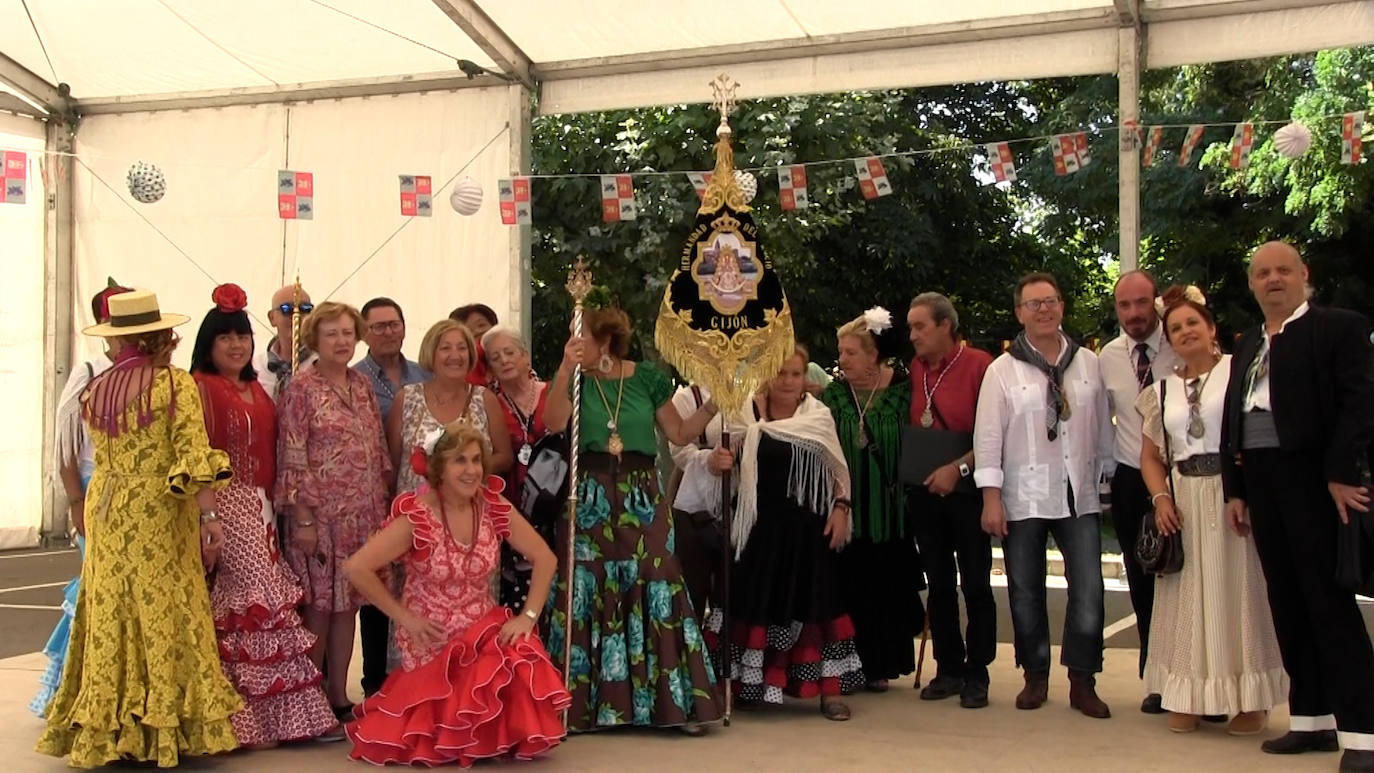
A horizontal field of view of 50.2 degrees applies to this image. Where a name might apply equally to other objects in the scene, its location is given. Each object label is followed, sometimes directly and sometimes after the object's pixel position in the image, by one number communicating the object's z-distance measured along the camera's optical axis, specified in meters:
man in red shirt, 6.00
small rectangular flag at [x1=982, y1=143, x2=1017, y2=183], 9.42
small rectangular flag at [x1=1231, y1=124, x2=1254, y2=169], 8.71
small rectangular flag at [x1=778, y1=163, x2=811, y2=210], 9.69
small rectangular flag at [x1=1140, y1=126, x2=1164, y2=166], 8.80
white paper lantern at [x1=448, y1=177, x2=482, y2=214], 9.69
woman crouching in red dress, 4.93
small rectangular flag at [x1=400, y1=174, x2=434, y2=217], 9.77
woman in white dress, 5.25
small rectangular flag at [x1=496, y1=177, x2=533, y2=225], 9.61
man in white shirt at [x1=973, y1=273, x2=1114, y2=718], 5.82
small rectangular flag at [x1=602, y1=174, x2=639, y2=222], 9.60
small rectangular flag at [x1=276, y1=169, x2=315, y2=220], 9.68
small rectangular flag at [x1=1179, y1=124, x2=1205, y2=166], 9.09
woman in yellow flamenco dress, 4.77
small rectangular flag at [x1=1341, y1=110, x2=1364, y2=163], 8.89
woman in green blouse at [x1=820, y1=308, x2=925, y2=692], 6.29
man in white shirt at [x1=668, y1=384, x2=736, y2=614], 6.05
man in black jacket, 4.70
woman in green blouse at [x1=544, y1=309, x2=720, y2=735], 5.43
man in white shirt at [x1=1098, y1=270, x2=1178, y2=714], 5.89
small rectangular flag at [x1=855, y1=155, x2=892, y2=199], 9.41
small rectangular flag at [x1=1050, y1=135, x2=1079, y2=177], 9.08
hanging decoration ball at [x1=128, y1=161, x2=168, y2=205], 10.26
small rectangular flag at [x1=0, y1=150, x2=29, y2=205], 9.55
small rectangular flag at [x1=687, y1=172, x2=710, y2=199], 9.55
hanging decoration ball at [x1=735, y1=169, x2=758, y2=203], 7.26
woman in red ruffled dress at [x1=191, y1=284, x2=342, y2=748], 5.13
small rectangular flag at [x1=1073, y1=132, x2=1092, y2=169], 9.08
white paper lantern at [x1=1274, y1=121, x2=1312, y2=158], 8.88
